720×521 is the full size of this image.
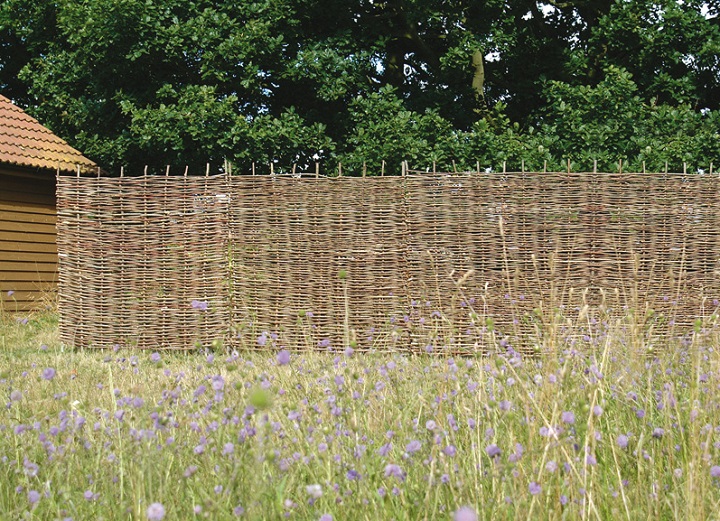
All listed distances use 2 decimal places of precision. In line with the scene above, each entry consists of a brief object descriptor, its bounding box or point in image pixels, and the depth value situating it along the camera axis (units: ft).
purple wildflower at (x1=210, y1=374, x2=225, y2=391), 15.77
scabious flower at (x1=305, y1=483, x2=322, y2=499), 12.00
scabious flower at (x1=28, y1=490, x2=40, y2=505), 13.43
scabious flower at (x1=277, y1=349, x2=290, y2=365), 15.00
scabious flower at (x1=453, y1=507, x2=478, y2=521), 8.66
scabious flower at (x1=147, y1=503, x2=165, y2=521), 10.62
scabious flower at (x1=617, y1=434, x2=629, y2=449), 14.73
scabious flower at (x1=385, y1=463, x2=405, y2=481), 13.38
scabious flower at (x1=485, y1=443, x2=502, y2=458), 13.87
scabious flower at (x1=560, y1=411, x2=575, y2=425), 14.93
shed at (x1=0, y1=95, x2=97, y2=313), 87.25
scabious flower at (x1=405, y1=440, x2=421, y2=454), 15.14
